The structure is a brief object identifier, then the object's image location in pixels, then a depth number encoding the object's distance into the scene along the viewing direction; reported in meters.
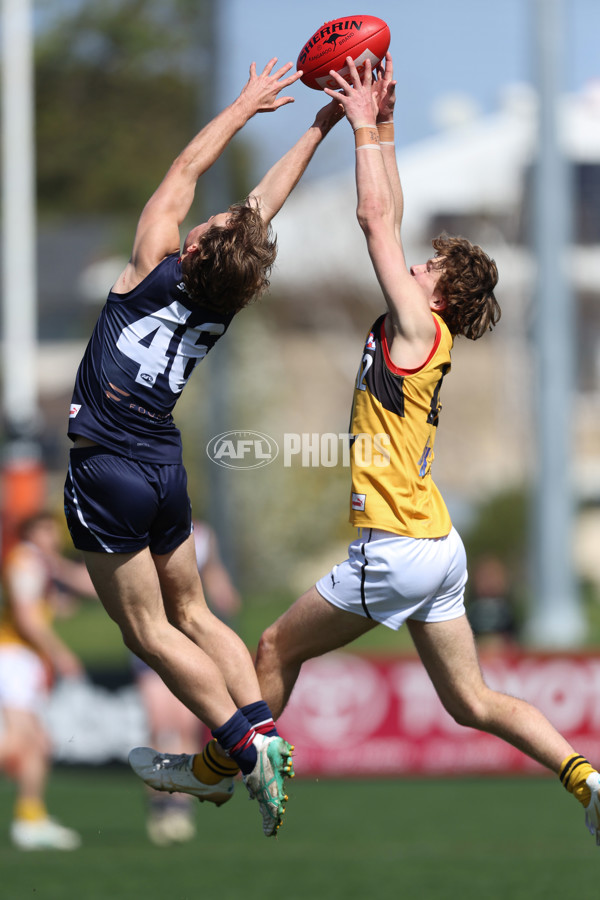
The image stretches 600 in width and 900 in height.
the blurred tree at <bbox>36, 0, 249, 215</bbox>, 86.62
